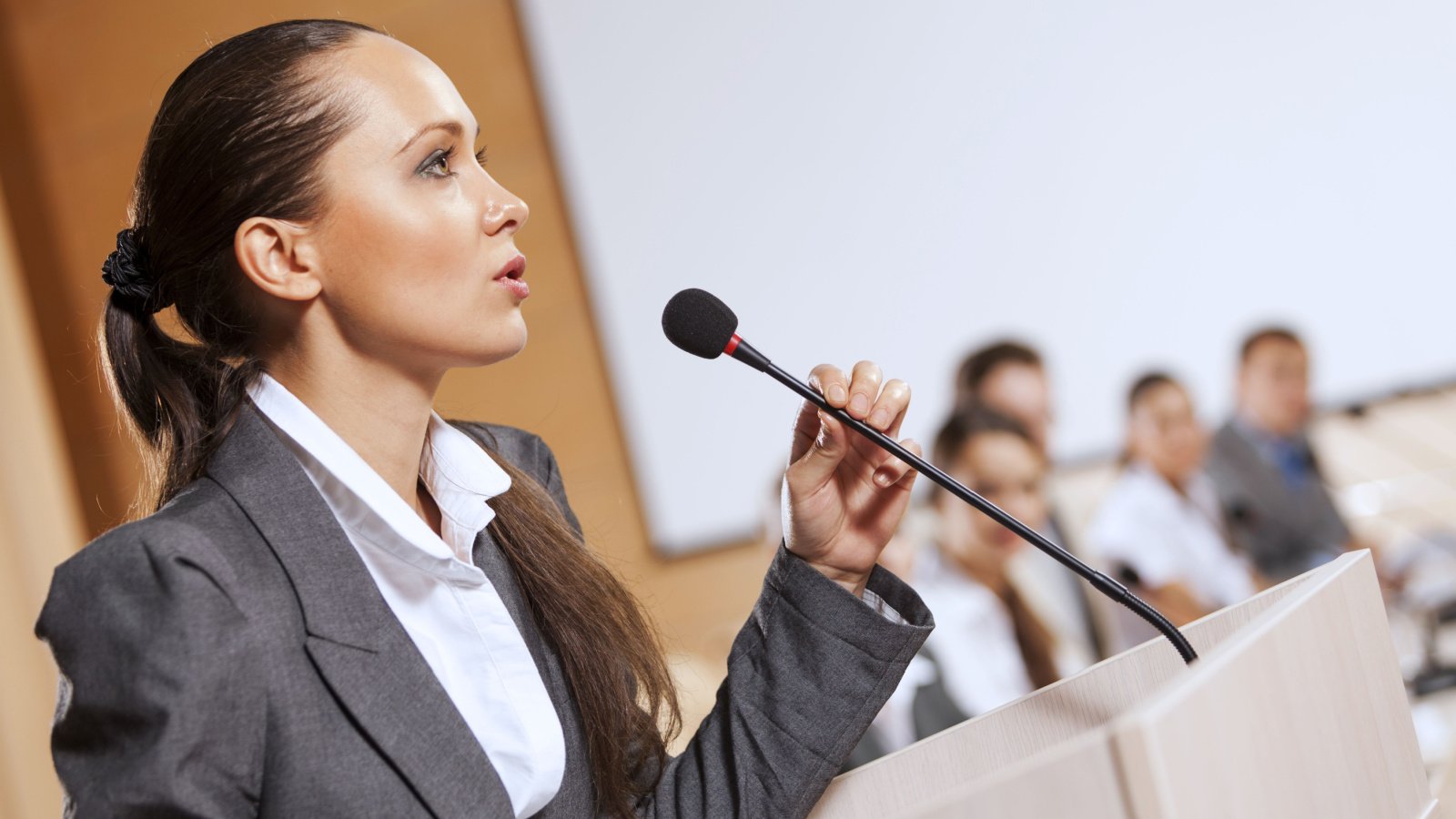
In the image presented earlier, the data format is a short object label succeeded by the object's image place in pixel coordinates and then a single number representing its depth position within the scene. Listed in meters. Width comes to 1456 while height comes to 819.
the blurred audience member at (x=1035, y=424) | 3.06
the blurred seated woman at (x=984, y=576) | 2.65
